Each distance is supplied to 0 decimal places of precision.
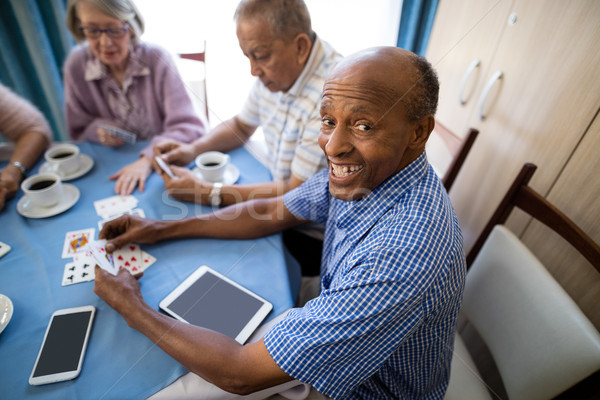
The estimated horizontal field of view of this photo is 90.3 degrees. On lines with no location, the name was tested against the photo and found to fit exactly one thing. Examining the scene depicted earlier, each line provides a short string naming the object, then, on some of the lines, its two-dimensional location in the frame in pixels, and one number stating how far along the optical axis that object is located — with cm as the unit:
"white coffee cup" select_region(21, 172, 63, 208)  93
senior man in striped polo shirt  108
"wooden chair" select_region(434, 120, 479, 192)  123
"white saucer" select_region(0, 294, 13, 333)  67
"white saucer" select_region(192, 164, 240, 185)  118
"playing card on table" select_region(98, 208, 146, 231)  95
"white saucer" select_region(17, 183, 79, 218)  96
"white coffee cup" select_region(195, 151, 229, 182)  113
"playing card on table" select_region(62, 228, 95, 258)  86
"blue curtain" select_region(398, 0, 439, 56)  191
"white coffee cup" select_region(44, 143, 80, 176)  110
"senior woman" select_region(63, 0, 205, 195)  135
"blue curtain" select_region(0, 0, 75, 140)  177
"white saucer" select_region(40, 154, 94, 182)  112
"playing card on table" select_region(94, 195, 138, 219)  100
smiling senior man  58
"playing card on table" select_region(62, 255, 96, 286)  78
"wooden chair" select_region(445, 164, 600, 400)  69
